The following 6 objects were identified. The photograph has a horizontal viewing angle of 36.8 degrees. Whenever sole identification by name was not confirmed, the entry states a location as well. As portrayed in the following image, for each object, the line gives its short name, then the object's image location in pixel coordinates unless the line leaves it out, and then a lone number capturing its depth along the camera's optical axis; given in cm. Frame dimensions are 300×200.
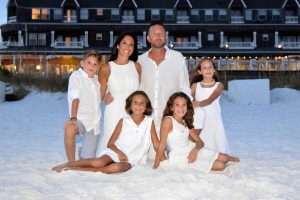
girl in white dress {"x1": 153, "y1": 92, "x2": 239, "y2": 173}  529
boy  539
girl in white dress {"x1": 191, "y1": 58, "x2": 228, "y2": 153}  592
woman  552
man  562
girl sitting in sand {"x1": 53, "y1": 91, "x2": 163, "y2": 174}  529
